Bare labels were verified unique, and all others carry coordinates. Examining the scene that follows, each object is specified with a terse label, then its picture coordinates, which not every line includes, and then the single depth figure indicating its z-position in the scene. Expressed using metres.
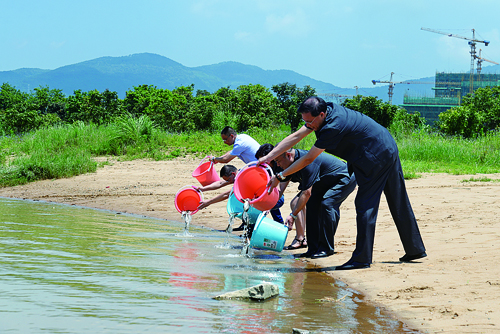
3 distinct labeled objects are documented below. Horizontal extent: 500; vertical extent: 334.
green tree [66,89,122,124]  38.12
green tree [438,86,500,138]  26.66
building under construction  121.19
